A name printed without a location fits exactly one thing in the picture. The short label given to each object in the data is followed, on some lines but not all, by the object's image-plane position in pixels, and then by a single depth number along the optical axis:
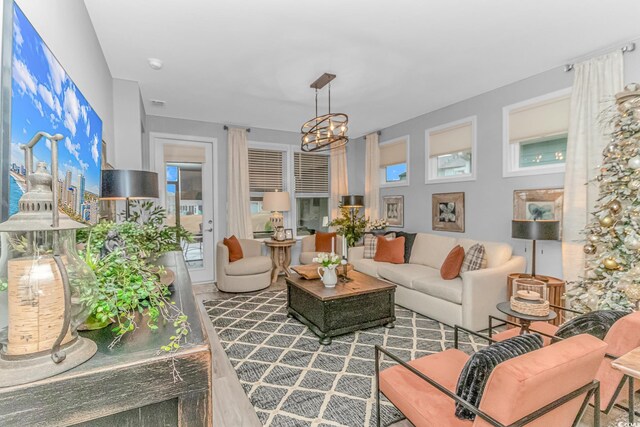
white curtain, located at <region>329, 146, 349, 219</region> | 6.48
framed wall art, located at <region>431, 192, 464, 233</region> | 4.45
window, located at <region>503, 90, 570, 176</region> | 3.39
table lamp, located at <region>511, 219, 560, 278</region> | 3.05
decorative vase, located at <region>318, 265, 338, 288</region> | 3.32
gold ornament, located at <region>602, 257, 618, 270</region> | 2.53
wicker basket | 2.18
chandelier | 3.33
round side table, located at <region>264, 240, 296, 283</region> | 5.36
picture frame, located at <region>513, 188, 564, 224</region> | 3.37
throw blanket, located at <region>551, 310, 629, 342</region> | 1.69
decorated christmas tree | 2.43
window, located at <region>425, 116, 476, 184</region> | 4.34
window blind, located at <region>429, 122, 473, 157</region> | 4.37
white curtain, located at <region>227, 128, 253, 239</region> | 5.43
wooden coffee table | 3.05
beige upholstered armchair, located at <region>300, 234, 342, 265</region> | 5.72
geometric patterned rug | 2.03
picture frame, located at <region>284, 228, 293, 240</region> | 5.65
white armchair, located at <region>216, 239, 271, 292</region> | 4.67
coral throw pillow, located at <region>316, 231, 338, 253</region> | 5.72
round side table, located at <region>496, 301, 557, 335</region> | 2.16
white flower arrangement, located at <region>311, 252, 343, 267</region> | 3.29
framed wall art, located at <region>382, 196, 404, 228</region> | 5.52
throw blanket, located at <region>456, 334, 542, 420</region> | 1.27
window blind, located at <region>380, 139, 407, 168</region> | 5.48
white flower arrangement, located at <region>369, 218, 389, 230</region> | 5.60
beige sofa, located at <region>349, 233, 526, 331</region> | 3.21
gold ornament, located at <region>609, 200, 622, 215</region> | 2.54
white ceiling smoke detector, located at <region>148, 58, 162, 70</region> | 3.07
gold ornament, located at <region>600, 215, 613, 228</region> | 2.56
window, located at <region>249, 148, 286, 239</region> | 5.86
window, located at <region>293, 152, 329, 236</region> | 6.28
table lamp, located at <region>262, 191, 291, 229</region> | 5.37
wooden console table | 0.72
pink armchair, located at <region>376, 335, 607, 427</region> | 1.12
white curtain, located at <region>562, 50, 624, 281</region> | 2.94
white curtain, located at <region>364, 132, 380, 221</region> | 6.02
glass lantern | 0.75
